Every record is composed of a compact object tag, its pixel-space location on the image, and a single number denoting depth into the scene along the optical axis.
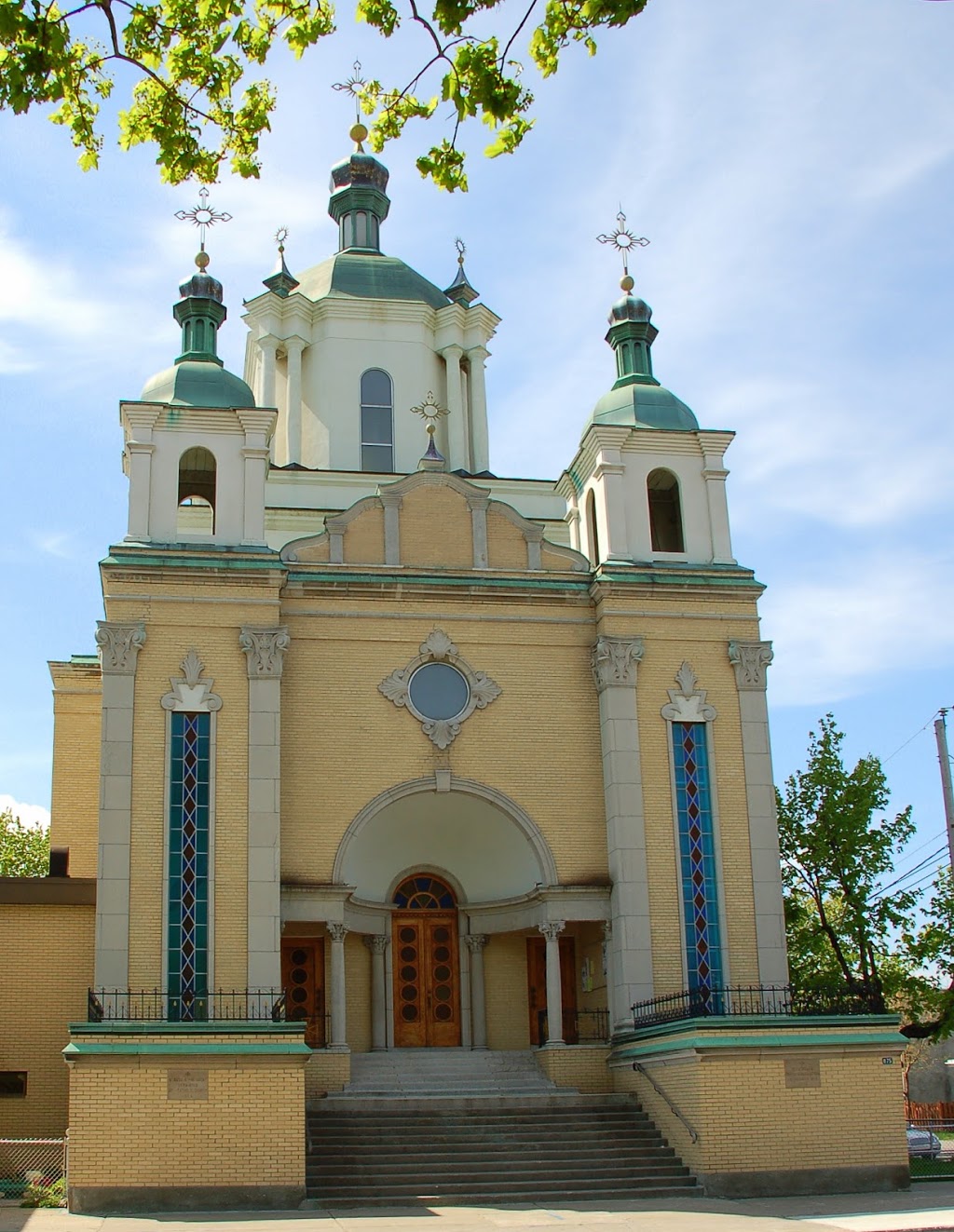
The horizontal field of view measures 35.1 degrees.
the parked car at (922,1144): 30.45
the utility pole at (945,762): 26.08
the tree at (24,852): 44.59
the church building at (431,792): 21.89
